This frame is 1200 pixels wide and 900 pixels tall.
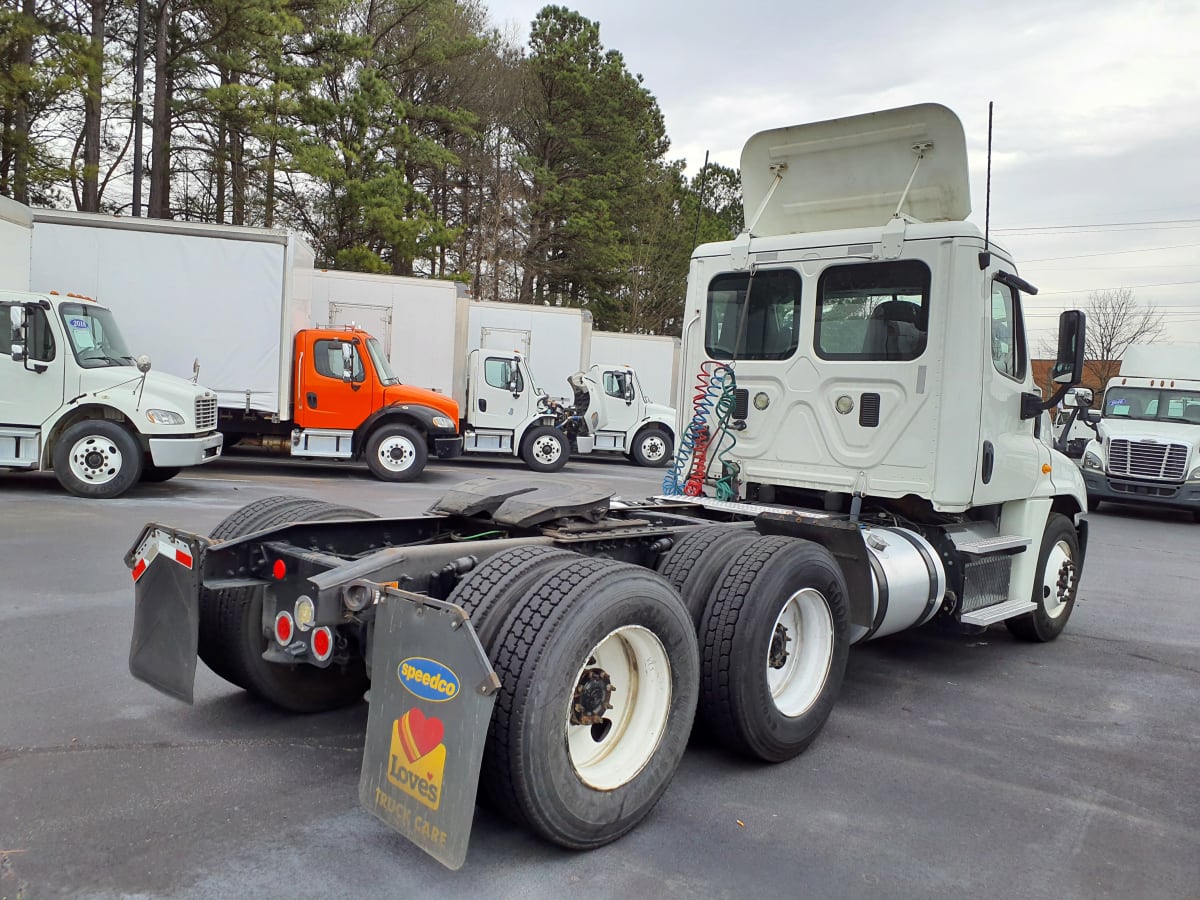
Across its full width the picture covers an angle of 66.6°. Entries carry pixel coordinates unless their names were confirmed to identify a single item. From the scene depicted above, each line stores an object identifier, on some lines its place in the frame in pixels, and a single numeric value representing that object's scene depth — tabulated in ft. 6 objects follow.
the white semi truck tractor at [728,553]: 9.37
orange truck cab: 48.91
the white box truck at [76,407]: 35.60
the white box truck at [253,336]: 44.11
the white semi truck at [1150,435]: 48.55
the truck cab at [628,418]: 66.49
